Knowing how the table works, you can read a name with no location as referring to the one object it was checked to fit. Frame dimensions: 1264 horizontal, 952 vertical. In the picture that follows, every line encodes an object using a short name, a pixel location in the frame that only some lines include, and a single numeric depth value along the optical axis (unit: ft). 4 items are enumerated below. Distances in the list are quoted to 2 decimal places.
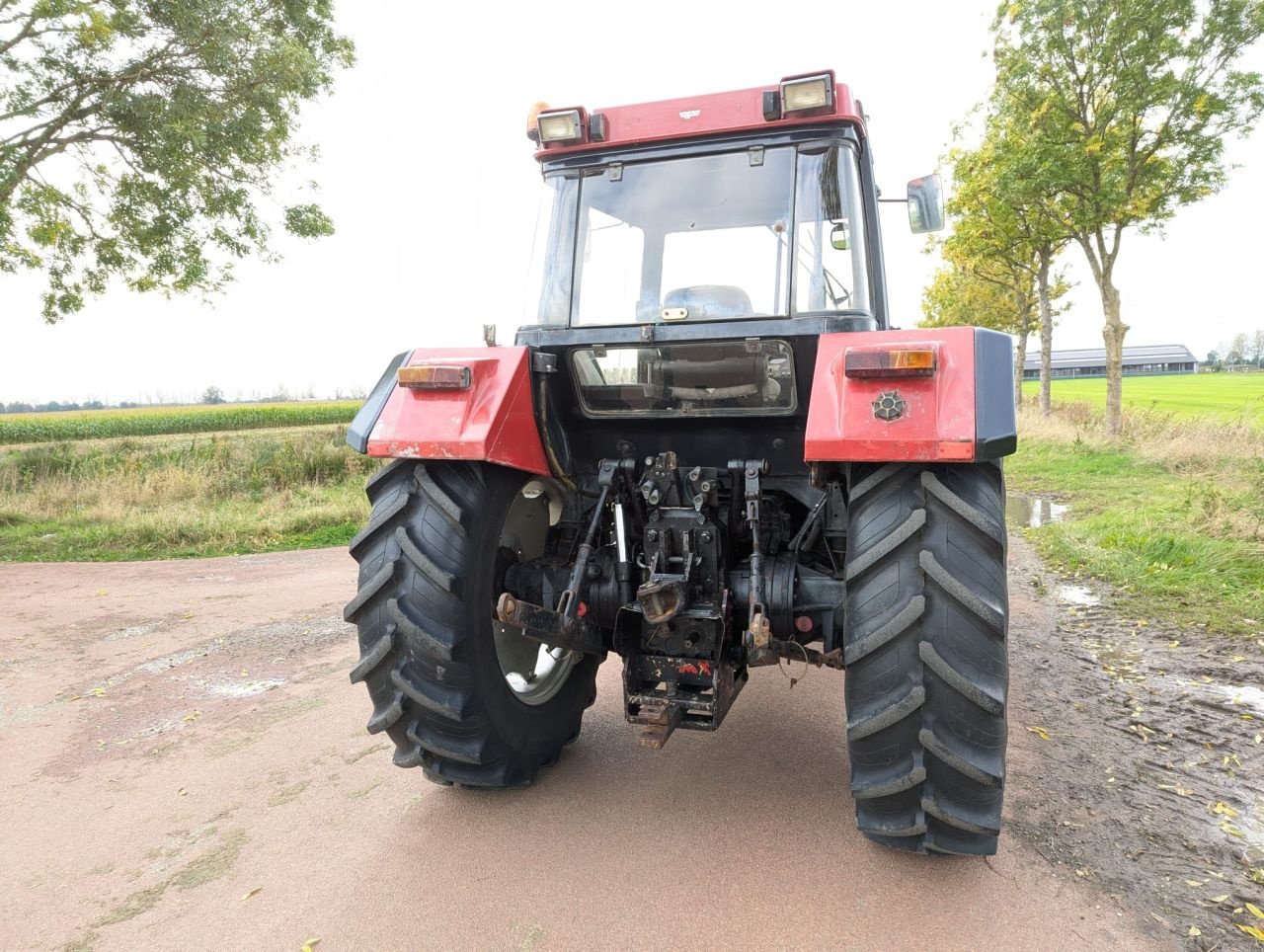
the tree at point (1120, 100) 36.35
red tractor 7.79
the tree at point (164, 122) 29.27
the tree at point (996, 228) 43.96
